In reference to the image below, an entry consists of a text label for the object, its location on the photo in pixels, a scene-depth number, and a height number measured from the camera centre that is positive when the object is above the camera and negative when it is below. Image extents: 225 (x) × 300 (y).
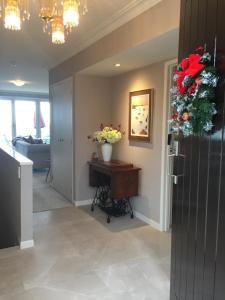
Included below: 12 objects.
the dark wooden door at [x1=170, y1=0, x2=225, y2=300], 1.38 -0.39
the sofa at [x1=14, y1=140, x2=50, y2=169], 7.08 -0.72
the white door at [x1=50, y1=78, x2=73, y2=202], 4.58 -0.19
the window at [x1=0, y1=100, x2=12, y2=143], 10.43 +0.34
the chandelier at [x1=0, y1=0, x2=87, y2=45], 1.95 +0.84
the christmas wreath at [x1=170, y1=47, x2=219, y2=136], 1.36 +0.19
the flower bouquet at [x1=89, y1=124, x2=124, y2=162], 4.03 -0.16
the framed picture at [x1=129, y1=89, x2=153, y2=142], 3.61 +0.18
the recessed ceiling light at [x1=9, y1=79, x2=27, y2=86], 6.91 +1.16
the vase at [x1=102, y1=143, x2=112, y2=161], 4.15 -0.37
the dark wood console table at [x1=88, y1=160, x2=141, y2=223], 3.70 -0.84
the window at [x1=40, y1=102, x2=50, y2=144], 11.12 +0.33
